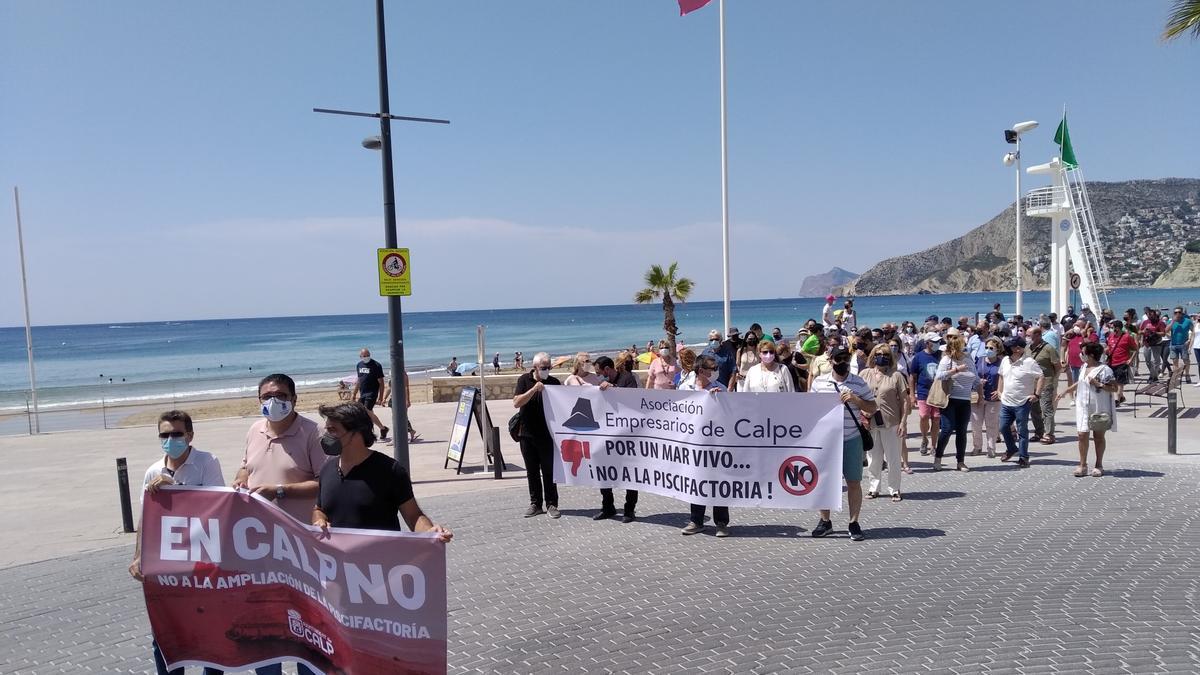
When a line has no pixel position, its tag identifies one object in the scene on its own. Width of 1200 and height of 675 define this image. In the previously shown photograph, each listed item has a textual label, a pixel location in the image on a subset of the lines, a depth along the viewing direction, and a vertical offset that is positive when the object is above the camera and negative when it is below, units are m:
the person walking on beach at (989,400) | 11.77 -1.66
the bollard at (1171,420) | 11.16 -1.96
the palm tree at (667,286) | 29.89 +0.55
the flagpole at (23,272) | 22.83 +1.46
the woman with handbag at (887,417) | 9.26 -1.46
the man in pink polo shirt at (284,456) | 4.85 -0.89
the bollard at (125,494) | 9.41 -2.09
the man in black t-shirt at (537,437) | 9.02 -1.50
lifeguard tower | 27.81 +1.65
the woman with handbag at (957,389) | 10.72 -1.35
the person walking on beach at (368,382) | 14.99 -1.35
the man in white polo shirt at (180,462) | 4.61 -0.86
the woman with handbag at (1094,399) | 9.61 -1.40
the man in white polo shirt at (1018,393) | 10.92 -1.48
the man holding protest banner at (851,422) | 7.73 -1.26
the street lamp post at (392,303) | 10.09 +0.10
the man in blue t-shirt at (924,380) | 11.55 -1.29
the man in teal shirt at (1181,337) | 19.39 -1.34
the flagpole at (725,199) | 17.86 +2.23
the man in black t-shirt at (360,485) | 4.11 -0.91
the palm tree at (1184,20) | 13.34 +4.44
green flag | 30.42 +5.41
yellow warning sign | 10.38 +0.49
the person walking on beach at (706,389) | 8.18 -0.96
